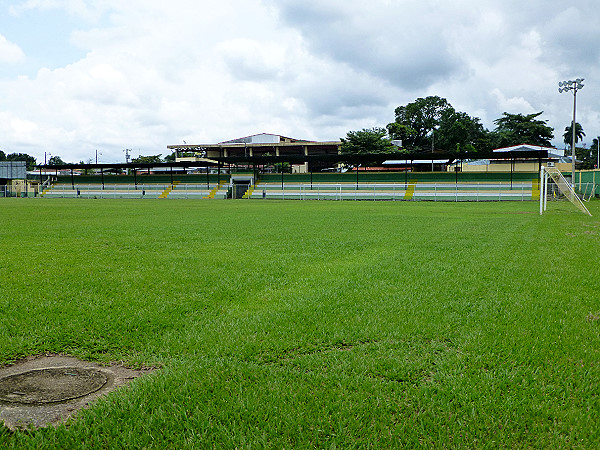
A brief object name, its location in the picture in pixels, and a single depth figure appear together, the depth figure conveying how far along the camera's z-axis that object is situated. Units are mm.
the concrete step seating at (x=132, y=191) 54156
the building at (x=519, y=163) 48859
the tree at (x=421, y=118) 82875
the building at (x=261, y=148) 71500
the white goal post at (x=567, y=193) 21553
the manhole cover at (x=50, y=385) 2961
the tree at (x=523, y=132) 69875
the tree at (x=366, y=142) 61125
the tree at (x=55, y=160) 118162
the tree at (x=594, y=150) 104838
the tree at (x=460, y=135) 70062
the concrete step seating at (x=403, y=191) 43281
